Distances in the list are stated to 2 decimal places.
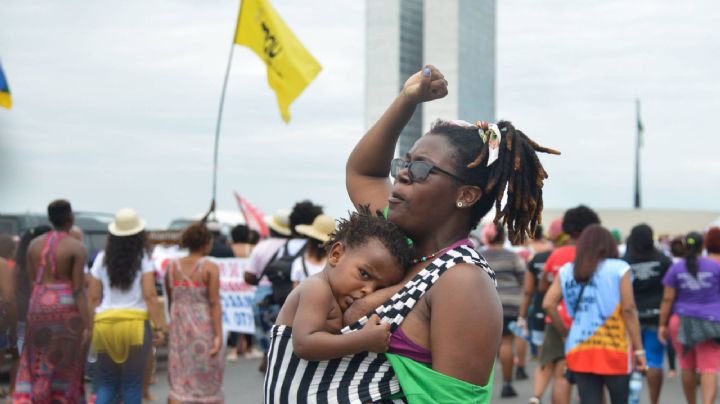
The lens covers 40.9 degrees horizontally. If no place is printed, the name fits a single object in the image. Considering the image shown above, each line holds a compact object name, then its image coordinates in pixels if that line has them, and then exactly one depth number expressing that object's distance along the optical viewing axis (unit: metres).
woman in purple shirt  8.62
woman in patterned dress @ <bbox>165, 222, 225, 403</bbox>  7.93
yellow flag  13.45
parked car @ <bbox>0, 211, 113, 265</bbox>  12.53
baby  2.49
